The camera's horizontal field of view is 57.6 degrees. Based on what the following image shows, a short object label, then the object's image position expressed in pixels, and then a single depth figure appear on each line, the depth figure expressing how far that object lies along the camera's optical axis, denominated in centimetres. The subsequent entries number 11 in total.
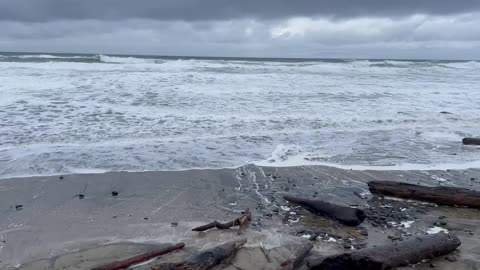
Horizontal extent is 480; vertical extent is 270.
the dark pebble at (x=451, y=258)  461
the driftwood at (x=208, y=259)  402
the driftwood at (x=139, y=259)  423
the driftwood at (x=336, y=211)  552
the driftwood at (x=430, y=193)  627
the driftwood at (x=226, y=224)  536
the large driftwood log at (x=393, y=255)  393
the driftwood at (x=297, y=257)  424
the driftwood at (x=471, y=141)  1037
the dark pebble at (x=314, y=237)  516
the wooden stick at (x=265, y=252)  466
